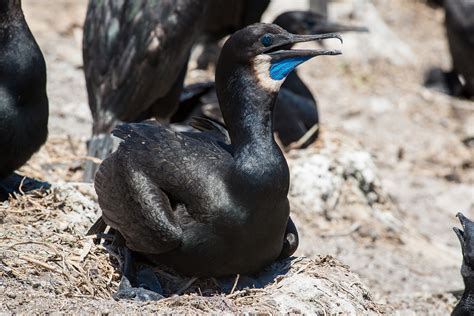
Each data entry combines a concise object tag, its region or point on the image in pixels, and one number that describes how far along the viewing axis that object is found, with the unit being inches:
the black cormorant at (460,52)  1087.0
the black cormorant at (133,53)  611.8
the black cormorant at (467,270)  470.9
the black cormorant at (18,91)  460.1
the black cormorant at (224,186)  391.2
